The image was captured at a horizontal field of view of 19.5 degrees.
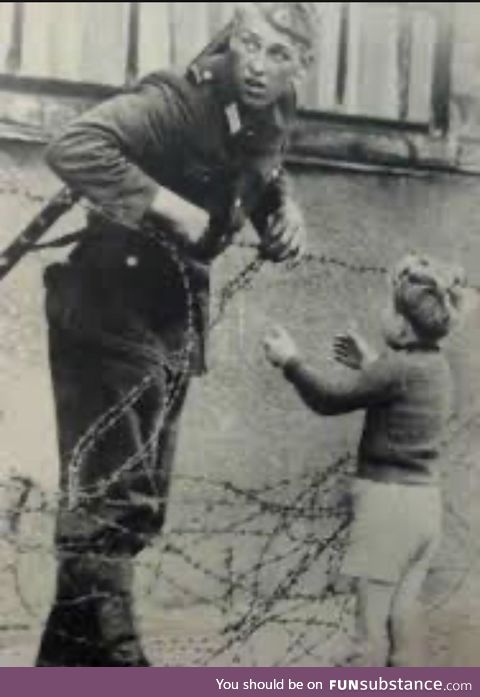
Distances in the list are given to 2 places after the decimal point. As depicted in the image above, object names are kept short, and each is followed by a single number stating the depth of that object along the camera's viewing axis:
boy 3.87
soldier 3.69
